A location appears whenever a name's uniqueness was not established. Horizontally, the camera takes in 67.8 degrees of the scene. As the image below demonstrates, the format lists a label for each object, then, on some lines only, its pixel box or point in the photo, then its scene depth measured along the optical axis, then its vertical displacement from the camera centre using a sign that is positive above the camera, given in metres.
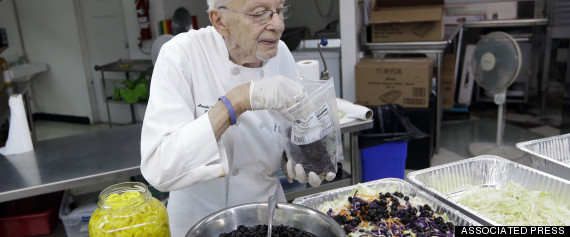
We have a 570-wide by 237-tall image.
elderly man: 1.12 -0.23
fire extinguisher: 5.21 +0.14
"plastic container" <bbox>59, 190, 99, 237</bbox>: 2.24 -0.93
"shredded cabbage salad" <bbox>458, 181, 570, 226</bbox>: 1.30 -0.64
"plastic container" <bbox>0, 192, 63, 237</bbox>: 2.23 -0.92
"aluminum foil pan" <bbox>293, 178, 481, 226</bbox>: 1.26 -0.59
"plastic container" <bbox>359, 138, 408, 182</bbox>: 3.16 -1.07
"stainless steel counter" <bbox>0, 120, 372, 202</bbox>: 1.87 -0.61
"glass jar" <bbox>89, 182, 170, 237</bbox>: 0.96 -0.42
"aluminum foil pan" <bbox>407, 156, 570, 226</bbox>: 1.46 -0.62
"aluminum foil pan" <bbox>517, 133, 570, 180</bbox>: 1.52 -0.58
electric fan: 3.62 -0.53
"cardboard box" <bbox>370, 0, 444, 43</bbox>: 3.68 -0.09
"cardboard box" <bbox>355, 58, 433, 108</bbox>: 3.58 -0.58
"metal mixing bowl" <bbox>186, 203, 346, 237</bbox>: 1.08 -0.50
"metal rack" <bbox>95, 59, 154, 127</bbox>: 4.97 -0.43
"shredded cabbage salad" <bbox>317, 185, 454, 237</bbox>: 1.23 -0.61
